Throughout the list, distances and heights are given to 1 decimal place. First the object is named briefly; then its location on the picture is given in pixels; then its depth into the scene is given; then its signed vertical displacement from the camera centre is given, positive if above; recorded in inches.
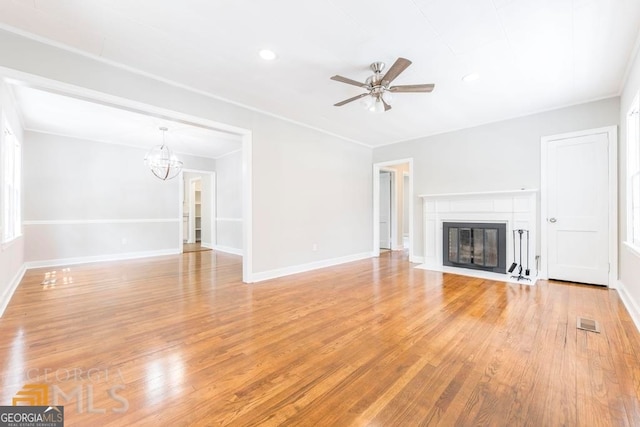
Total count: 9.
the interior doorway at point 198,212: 315.1 +0.1
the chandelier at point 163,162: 229.6 +44.4
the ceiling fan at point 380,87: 106.1 +53.0
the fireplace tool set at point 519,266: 165.5 -34.2
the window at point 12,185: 135.4 +15.2
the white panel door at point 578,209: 149.7 +1.5
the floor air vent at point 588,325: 96.0 -41.7
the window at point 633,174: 110.4 +16.2
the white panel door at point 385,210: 301.3 +2.1
